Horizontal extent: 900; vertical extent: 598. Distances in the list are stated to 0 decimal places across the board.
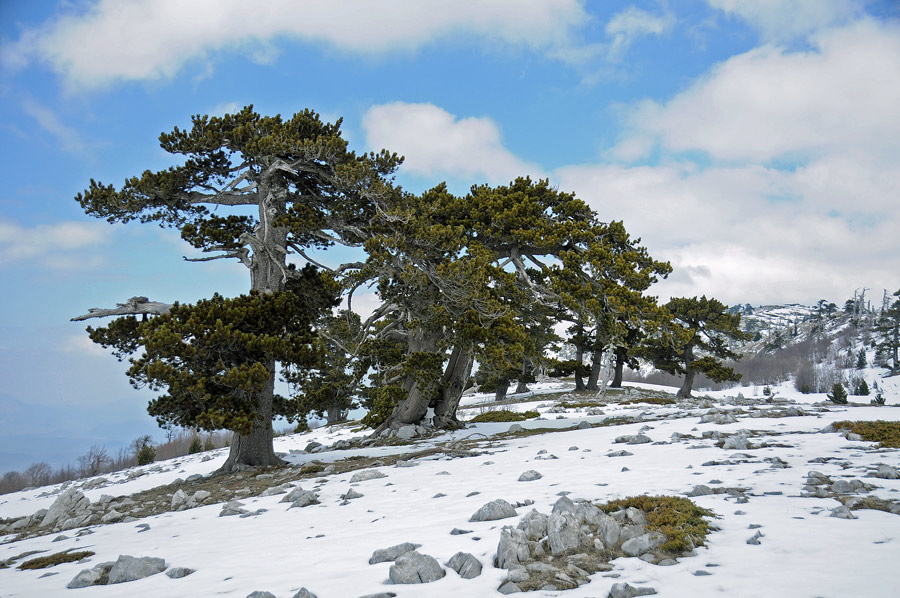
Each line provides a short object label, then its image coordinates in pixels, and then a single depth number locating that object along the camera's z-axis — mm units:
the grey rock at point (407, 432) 17734
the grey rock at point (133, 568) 4879
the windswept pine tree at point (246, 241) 11016
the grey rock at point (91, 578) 4816
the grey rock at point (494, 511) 5527
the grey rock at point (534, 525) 4652
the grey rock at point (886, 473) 5844
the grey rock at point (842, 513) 4574
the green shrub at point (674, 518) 4129
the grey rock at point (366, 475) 9534
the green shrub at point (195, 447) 32219
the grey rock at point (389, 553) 4570
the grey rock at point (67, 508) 9803
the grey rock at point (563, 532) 4336
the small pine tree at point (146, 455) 31328
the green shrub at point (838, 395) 27672
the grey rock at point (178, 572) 4785
